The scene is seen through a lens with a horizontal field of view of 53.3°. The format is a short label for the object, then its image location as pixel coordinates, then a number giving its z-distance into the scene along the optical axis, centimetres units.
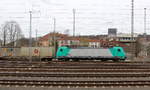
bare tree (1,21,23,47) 4111
